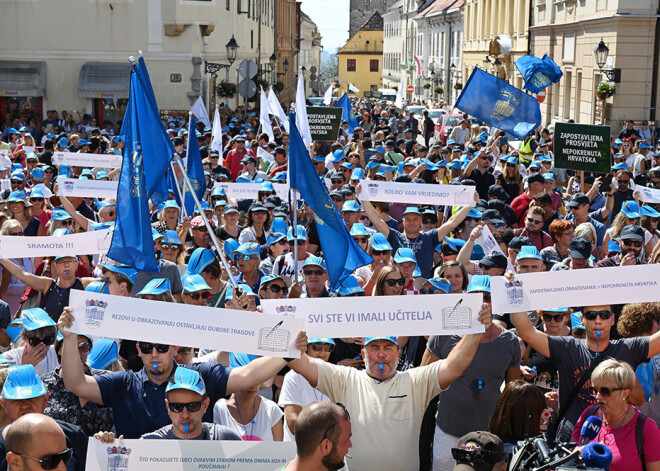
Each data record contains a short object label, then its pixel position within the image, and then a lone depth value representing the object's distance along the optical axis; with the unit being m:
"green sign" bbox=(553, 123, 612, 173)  13.10
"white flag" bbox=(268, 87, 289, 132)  17.84
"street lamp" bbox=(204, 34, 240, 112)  27.54
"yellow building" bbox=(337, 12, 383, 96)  130.12
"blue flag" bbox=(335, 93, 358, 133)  21.77
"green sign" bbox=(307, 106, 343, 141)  17.94
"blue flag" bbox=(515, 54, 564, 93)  15.98
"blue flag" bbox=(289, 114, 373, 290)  8.02
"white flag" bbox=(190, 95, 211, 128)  19.84
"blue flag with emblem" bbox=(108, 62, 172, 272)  7.62
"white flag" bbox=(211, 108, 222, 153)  16.23
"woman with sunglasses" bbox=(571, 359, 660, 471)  4.96
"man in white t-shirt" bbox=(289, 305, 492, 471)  5.41
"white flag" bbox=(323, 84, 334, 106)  22.58
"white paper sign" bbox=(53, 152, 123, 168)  14.12
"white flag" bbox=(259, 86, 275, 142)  18.55
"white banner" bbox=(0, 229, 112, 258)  8.09
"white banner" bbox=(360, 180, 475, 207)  10.16
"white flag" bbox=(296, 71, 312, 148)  12.36
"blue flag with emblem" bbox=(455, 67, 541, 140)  13.48
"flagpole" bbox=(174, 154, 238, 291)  6.48
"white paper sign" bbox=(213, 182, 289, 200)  12.29
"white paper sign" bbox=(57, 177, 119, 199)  11.41
